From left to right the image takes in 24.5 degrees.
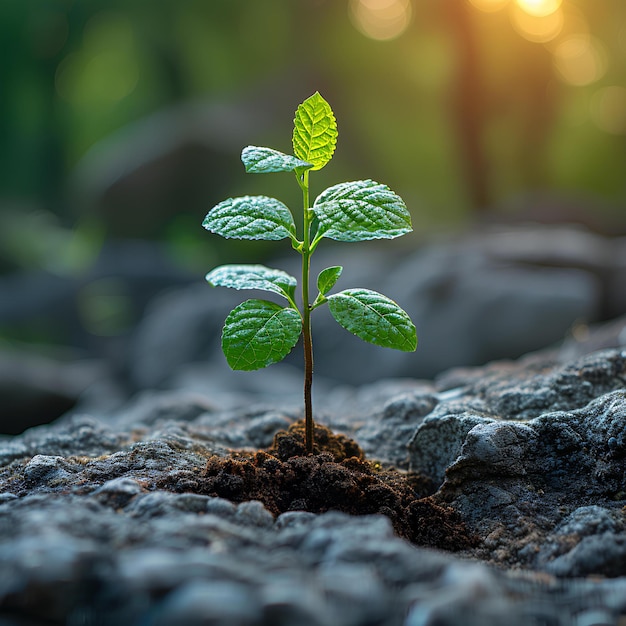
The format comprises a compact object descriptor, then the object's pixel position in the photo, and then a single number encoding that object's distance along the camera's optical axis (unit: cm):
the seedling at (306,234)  50
